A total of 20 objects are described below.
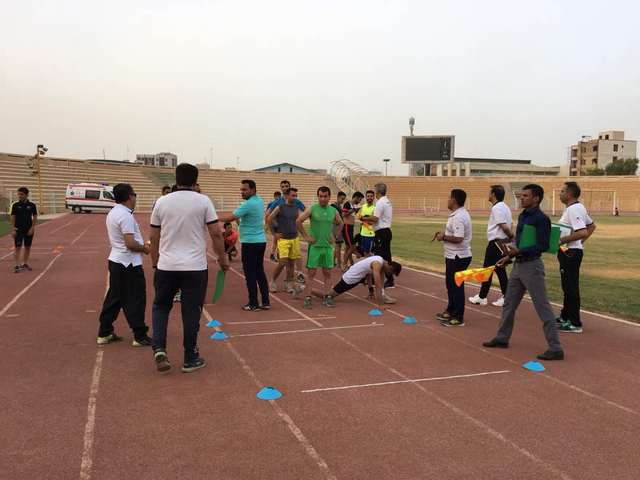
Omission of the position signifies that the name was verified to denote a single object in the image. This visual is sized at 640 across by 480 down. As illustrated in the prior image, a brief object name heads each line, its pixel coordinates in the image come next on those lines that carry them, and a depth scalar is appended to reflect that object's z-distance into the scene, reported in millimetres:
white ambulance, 40562
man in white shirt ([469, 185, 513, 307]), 7652
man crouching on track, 8094
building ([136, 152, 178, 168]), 120312
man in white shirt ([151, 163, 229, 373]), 4695
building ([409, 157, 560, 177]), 99812
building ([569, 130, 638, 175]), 100125
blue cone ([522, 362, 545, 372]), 5160
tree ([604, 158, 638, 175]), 85438
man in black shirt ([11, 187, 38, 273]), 11453
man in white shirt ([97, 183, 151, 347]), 5594
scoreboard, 55656
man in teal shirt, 7660
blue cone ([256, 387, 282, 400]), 4336
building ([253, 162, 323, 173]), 81562
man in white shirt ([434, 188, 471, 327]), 6934
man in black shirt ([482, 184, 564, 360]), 5469
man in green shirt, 7836
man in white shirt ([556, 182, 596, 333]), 6715
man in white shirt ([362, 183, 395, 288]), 9573
